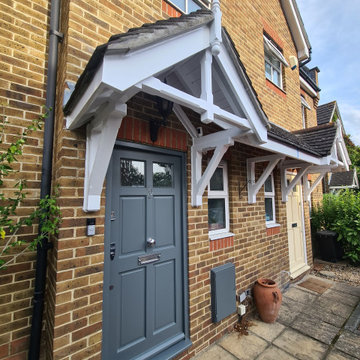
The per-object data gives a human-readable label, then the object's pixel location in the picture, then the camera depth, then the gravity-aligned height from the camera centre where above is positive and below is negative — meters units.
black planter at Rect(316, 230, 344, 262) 6.59 -1.61
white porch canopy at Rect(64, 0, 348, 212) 1.34 +0.88
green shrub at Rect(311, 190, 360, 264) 6.30 -0.76
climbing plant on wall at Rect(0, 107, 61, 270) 1.56 -0.12
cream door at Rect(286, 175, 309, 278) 5.38 -0.96
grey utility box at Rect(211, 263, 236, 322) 2.91 -1.37
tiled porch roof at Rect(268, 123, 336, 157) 4.37 +1.41
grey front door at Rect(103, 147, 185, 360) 2.14 -0.65
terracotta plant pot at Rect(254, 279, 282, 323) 3.34 -1.69
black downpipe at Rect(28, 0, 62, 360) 1.79 +0.29
